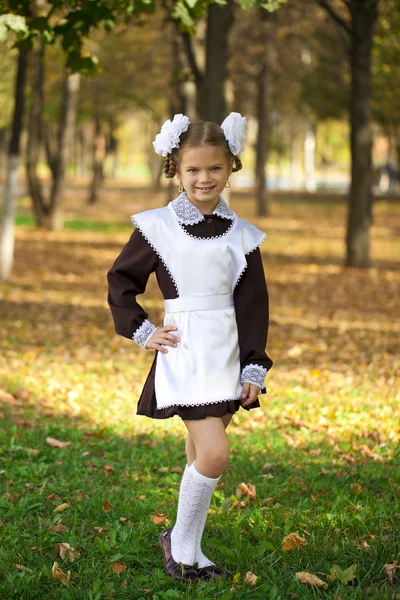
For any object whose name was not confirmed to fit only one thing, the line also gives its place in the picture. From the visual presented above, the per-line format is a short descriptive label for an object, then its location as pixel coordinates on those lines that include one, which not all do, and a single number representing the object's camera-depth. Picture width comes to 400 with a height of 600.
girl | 3.88
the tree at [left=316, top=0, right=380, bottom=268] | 15.95
